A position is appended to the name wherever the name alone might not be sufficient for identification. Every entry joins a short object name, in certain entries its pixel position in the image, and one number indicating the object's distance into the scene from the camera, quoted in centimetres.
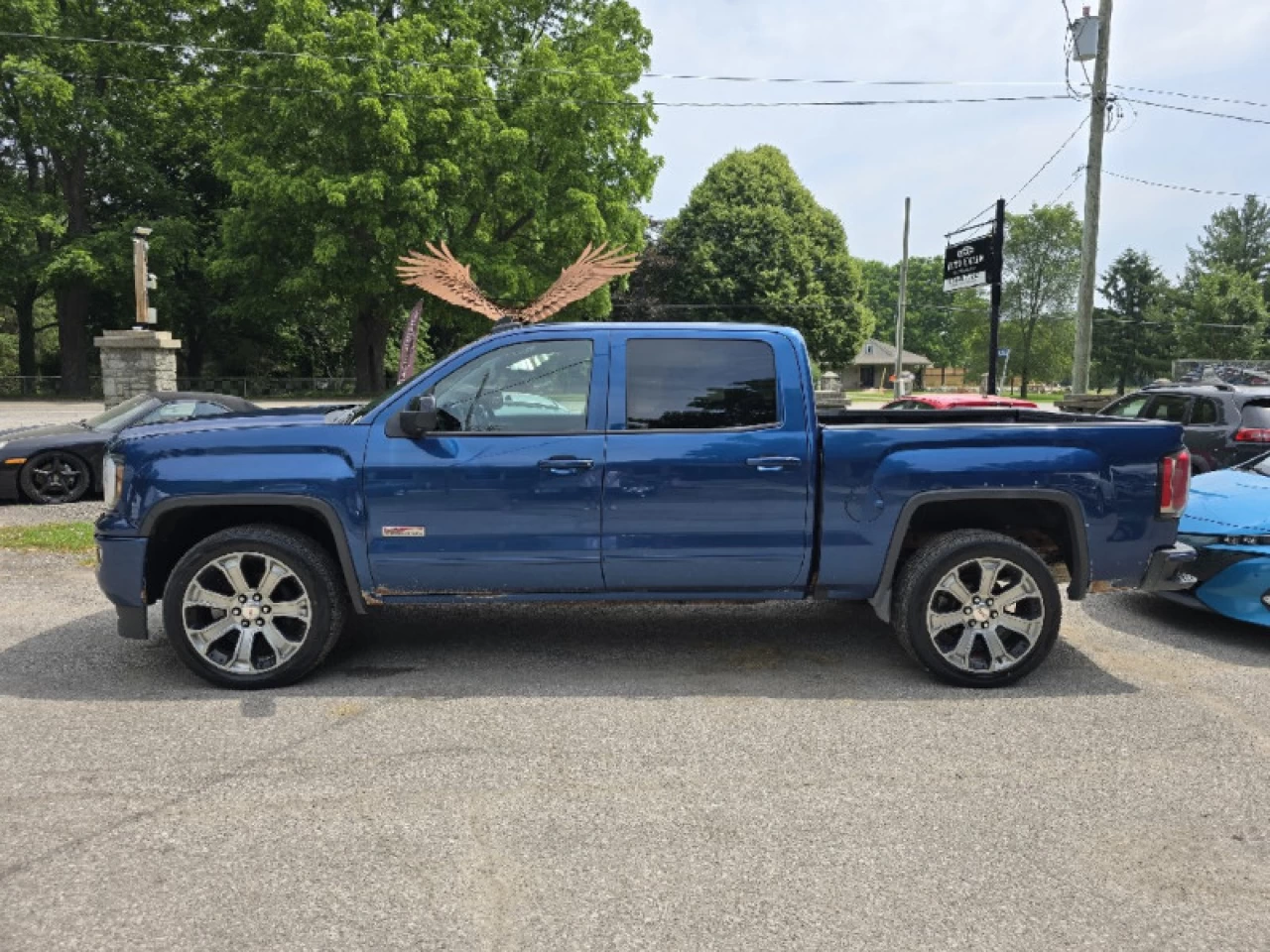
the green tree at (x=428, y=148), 2683
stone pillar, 1619
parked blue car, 530
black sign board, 1864
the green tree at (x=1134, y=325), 6312
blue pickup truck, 444
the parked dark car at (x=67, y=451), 986
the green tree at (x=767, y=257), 4797
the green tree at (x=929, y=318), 9959
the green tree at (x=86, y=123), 3058
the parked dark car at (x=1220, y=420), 1014
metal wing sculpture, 1399
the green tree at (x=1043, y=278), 6256
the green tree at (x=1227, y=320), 5547
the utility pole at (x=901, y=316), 3315
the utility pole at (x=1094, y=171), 1648
